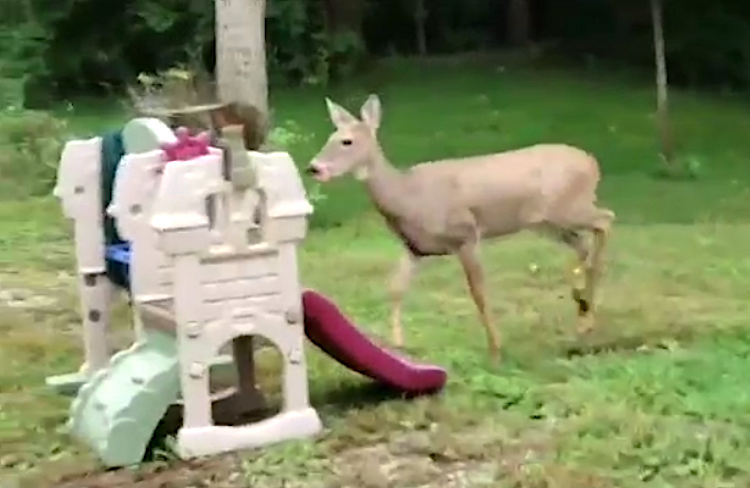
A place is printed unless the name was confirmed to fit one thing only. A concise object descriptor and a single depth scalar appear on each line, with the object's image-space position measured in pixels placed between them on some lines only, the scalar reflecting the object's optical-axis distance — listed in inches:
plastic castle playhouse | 208.5
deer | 261.3
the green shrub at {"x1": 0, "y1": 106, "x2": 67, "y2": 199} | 533.0
